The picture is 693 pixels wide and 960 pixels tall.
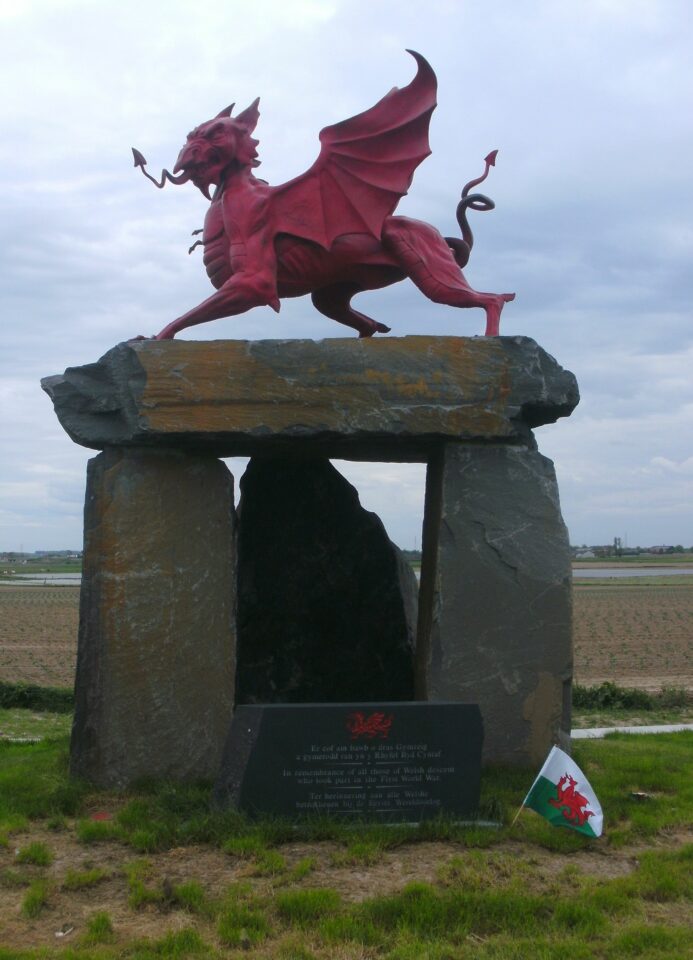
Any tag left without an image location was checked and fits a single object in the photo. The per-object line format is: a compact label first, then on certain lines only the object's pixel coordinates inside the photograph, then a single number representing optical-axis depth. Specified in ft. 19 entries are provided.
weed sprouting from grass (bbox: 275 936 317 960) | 11.23
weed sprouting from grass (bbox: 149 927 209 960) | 11.30
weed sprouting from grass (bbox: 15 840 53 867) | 14.35
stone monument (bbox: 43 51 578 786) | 18.28
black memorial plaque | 14.96
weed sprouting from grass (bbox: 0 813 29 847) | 15.61
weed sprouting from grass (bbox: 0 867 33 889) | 13.59
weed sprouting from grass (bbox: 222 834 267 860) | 14.19
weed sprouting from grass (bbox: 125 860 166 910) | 12.75
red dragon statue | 19.79
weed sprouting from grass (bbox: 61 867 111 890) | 13.43
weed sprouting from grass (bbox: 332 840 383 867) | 13.96
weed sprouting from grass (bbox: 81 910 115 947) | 11.68
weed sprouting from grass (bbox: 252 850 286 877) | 13.58
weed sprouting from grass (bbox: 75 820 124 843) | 15.31
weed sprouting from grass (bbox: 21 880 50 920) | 12.54
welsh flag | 15.14
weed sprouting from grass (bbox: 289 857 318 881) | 13.42
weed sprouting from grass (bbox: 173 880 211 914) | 12.51
